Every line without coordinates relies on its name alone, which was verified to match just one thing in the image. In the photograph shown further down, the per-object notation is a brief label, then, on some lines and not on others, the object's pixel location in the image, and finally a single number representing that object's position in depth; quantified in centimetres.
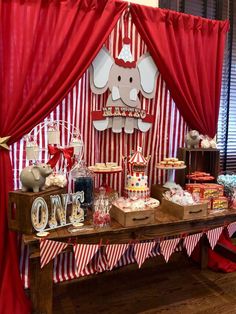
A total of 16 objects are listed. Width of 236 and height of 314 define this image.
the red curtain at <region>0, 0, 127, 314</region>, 208
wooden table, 178
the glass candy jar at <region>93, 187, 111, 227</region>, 197
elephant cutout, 243
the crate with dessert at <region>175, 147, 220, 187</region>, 268
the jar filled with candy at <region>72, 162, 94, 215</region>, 215
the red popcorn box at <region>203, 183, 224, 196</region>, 244
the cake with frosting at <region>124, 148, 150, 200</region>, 227
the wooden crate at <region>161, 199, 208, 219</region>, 215
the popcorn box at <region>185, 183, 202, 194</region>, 243
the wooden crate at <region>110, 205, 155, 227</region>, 197
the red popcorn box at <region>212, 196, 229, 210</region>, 240
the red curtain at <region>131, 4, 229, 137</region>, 257
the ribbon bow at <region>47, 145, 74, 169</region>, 206
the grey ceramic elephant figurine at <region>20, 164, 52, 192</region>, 181
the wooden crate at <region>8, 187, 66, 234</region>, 177
